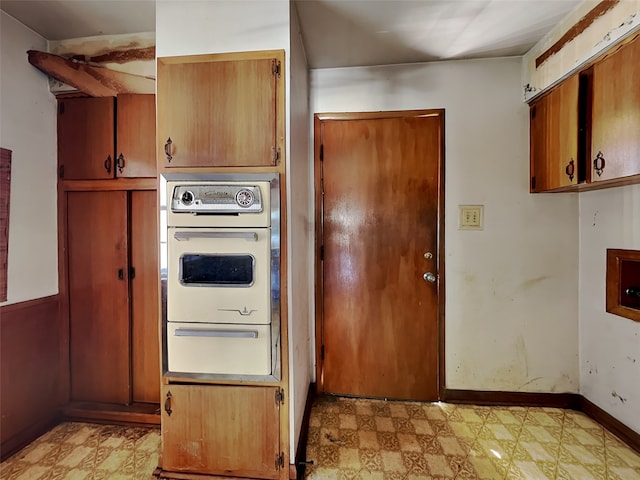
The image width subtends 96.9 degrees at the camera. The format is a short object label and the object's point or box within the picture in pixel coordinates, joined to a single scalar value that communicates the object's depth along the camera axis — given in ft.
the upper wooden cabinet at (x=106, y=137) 6.05
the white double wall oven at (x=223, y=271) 4.47
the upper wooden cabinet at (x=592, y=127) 4.44
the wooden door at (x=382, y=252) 6.92
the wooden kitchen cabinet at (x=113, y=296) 6.23
